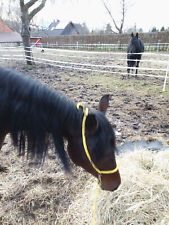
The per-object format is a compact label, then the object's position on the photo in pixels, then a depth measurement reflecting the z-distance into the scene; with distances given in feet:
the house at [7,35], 105.91
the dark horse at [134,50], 23.48
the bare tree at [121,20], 104.68
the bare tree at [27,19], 29.53
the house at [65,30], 156.15
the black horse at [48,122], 4.13
